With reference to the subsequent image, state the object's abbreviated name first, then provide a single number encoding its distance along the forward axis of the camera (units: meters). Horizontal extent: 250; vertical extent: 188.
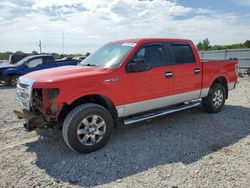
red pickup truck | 3.10
